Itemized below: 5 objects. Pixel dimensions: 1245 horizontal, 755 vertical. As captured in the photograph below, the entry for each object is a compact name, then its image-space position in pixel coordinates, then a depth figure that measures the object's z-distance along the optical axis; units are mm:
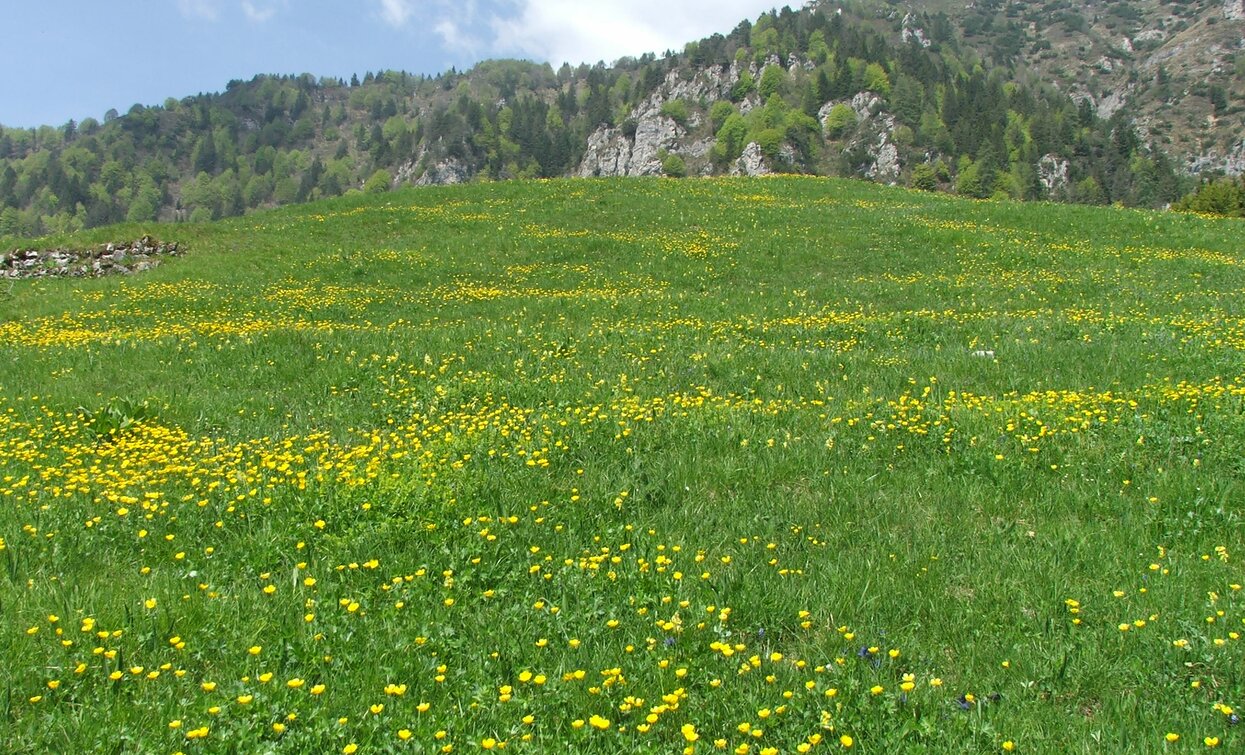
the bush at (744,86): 196625
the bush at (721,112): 195125
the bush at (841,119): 168212
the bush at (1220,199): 55344
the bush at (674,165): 158000
